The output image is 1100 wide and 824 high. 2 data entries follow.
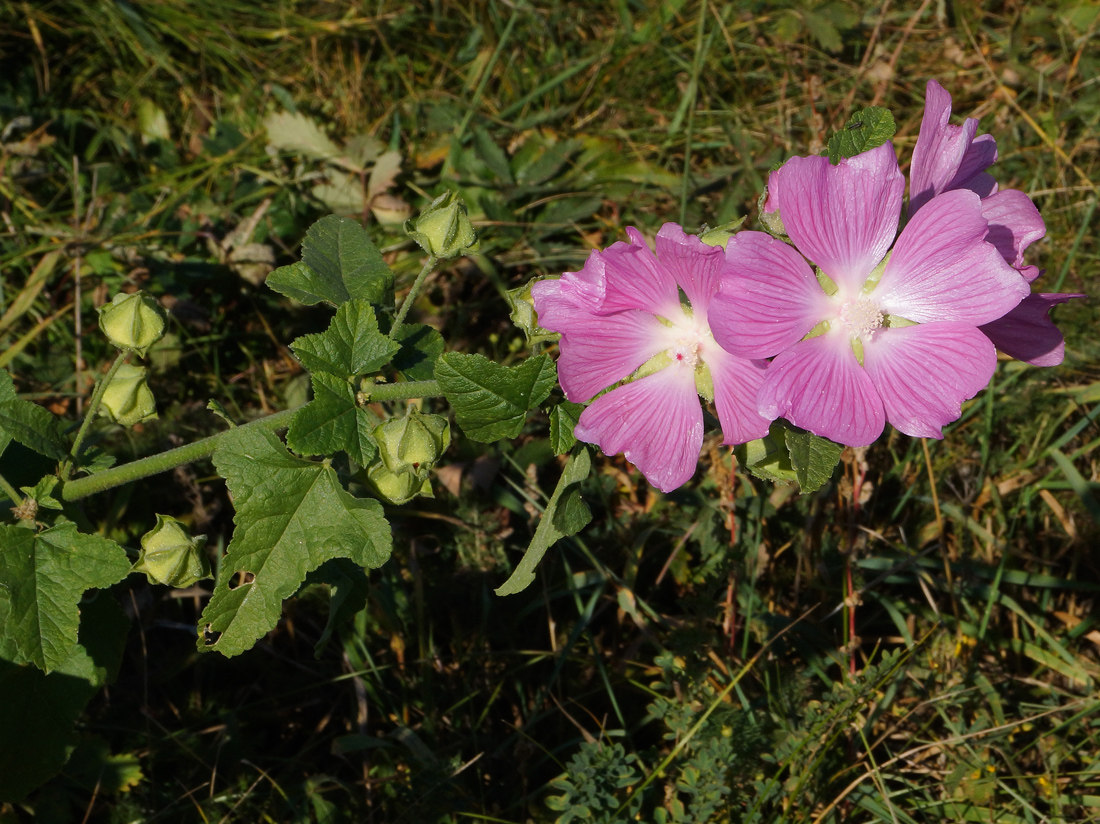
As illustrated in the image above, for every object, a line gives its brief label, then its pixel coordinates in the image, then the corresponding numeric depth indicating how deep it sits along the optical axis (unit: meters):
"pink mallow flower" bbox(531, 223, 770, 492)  0.50
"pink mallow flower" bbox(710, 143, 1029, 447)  0.49
